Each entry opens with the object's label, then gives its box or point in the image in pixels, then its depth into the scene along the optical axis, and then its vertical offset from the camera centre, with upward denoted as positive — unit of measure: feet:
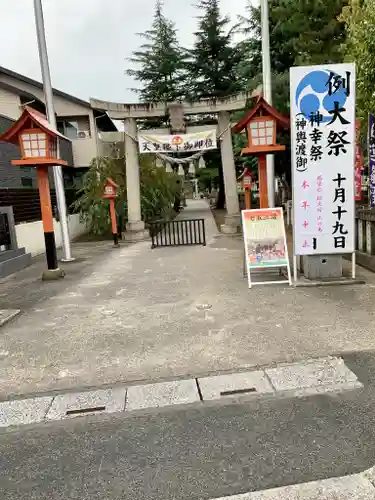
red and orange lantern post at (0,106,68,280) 26.32 +4.71
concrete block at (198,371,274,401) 11.69 -5.85
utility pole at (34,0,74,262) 32.42 +10.50
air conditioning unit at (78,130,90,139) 68.44 +13.62
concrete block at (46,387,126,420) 11.19 -5.88
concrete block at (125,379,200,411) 11.43 -5.87
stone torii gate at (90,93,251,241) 47.14 +8.69
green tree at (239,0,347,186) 40.27 +18.83
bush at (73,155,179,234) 54.95 +2.22
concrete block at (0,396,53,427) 11.01 -5.88
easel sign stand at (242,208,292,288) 23.40 -2.50
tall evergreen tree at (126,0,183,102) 88.17 +32.99
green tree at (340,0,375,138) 23.97 +9.67
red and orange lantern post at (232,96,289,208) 24.31 +4.50
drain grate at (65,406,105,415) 11.20 -5.90
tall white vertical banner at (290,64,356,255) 20.39 +2.02
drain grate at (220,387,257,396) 11.66 -5.89
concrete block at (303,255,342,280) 22.86 -4.37
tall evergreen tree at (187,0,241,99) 81.92 +31.09
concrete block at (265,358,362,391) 11.89 -5.84
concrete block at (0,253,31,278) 32.19 -4.45
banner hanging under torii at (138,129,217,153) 45.65 +7.36
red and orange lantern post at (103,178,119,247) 46.31 +1.54
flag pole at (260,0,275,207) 28.32 +9.52
